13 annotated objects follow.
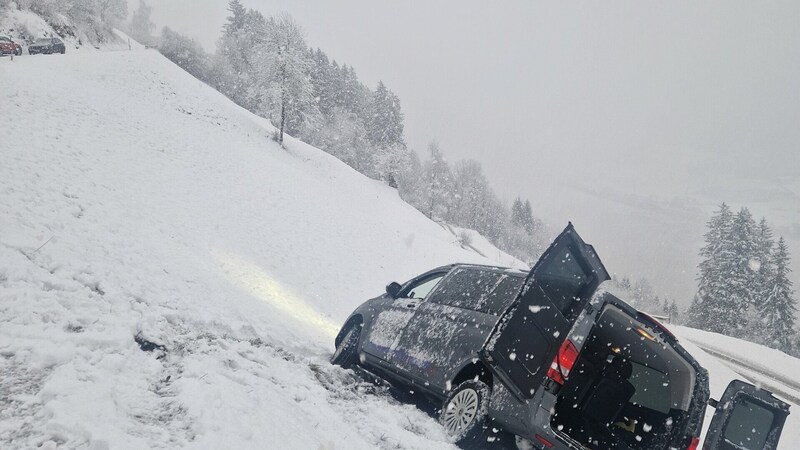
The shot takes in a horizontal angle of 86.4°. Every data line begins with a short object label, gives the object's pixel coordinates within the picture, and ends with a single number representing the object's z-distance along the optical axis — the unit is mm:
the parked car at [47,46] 29258
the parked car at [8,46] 24730
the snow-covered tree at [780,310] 32156
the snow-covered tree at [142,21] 86375
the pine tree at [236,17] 64887
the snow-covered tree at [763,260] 33931
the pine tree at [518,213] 96188
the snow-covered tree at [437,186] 63406
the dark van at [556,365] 4129
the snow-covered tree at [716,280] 34219
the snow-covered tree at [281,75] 33875
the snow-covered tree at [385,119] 55719
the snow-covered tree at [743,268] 33656
